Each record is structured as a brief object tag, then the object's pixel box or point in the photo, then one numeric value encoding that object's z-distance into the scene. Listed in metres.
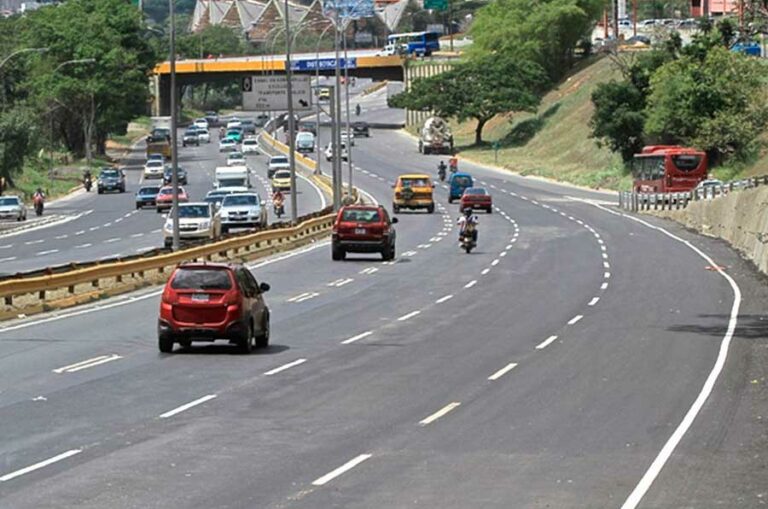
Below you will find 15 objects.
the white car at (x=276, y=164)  111.21
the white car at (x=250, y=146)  148.00
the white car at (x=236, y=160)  118.06
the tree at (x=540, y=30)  155.38
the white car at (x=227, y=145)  151.50
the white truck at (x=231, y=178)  93.75
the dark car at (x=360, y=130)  165.00
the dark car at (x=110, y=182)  112.25
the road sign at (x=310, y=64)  168.90
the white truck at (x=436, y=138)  141.38
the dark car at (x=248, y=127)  169.50
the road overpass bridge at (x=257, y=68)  176.50
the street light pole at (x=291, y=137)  64.56
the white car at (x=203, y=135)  164.12
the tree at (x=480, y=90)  139.25
